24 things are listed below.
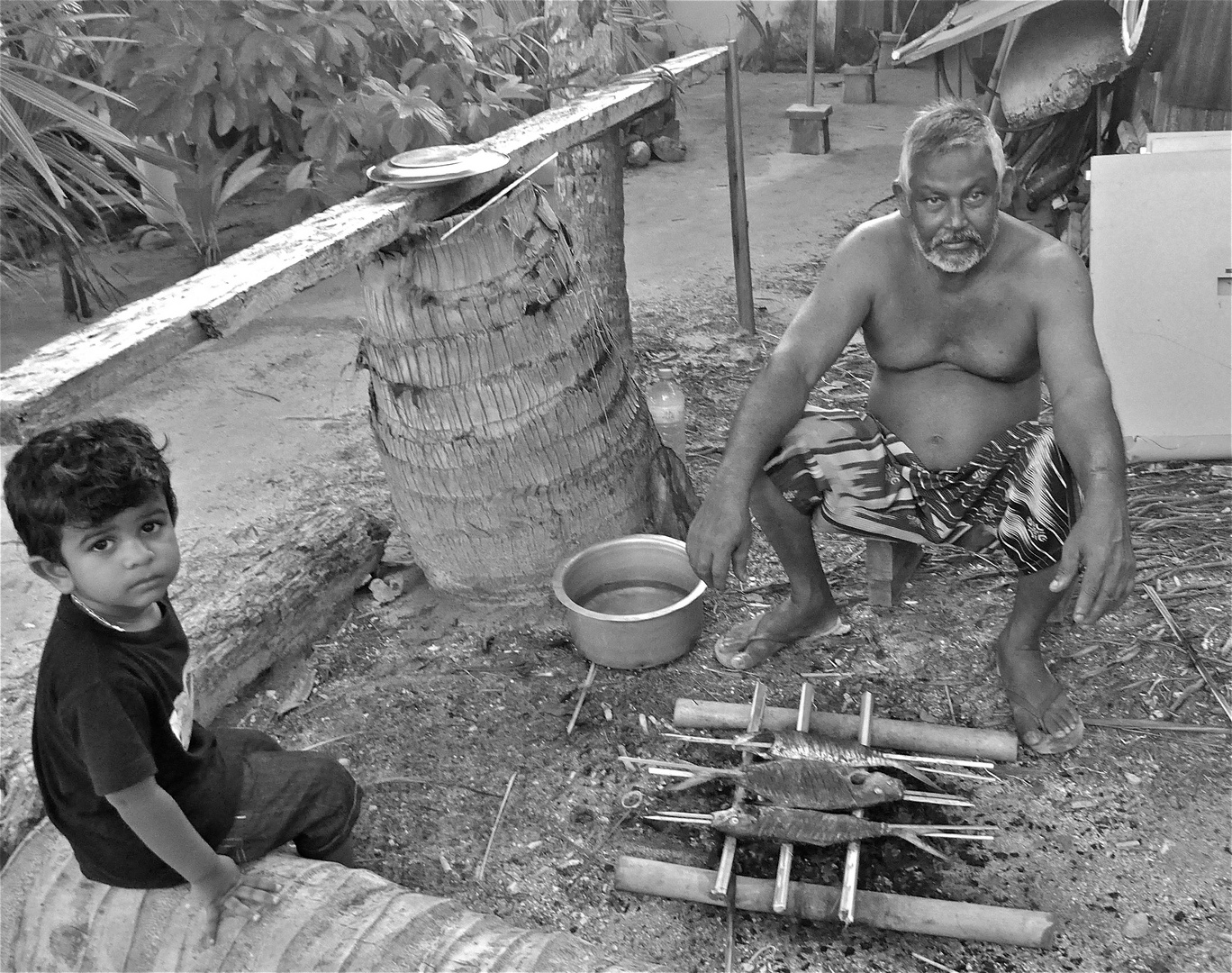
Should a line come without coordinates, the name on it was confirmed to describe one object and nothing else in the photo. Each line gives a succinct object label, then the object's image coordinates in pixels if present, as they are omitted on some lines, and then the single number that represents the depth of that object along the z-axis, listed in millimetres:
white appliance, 3816
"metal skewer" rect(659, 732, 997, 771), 2506
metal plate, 2895
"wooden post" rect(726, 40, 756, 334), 4988
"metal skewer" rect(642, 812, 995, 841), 2371
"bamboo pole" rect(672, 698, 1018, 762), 2625
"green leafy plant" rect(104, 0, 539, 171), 5285
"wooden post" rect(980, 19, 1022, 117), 6566
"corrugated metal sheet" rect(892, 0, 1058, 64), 5891
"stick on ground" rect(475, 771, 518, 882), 2463
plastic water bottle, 4043
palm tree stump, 3047
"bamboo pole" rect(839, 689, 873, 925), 2148
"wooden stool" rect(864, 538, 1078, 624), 3127
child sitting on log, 1749
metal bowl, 3027
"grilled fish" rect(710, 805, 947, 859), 2316
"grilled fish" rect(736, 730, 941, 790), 2518
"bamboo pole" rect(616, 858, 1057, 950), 2131
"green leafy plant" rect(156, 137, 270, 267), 6320
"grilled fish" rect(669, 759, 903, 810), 2400
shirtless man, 2590
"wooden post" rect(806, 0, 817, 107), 8559
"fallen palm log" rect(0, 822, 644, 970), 1860
